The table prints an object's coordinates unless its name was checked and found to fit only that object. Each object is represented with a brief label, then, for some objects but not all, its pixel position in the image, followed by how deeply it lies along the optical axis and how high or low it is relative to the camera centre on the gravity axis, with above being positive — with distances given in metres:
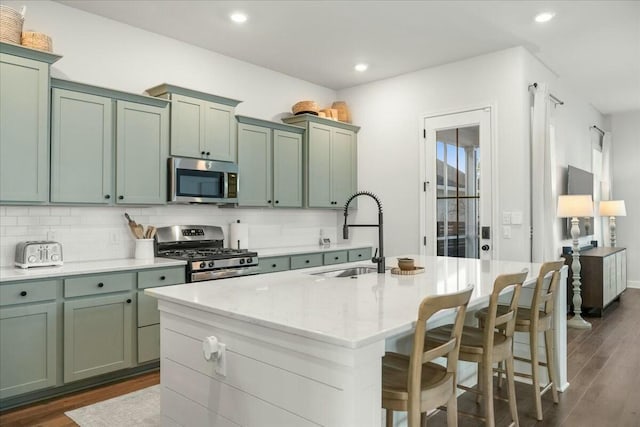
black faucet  2.91 -0.25
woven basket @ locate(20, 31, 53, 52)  3.32 +1.33
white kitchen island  1.51 -0.46
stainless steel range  4.00 -0.29
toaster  3.32 -0.23
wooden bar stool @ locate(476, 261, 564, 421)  2.82 -0.66
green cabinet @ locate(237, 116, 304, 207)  4.88 +0.66
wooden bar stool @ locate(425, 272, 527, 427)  2.32 -0.66
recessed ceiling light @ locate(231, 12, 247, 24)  4.03 +1.83
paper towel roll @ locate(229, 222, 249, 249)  4.88 -0.15
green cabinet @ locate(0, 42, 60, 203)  3.18 +0.70
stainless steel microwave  4.18 +0.40
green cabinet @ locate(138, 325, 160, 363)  3.65 -0.97
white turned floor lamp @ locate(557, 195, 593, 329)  5.29 -0.05
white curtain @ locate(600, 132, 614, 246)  7.94 +0.79
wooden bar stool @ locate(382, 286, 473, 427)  1.70 -0.66
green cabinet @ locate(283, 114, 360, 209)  5.52 +0.77
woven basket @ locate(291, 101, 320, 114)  5.53 +1.39
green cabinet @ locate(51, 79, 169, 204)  3.50 +0.63
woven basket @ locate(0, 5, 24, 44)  3.20 +1.41
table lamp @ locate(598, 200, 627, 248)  7.23 +0.20
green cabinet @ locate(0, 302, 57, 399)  2.96 -0.83
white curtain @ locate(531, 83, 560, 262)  4.73 +0.41
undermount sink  3.08 -0.34
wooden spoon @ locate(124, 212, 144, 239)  4.05 -0.06
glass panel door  5.06 +0.33
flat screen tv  6.17 +0.49
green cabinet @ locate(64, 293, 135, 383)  3.25 -0.83
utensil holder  3.99 -0.23
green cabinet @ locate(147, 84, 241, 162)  4.19 +0.95
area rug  2.86 -1.24
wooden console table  5.71 -0.76
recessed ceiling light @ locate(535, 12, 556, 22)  4.00 +1.81
